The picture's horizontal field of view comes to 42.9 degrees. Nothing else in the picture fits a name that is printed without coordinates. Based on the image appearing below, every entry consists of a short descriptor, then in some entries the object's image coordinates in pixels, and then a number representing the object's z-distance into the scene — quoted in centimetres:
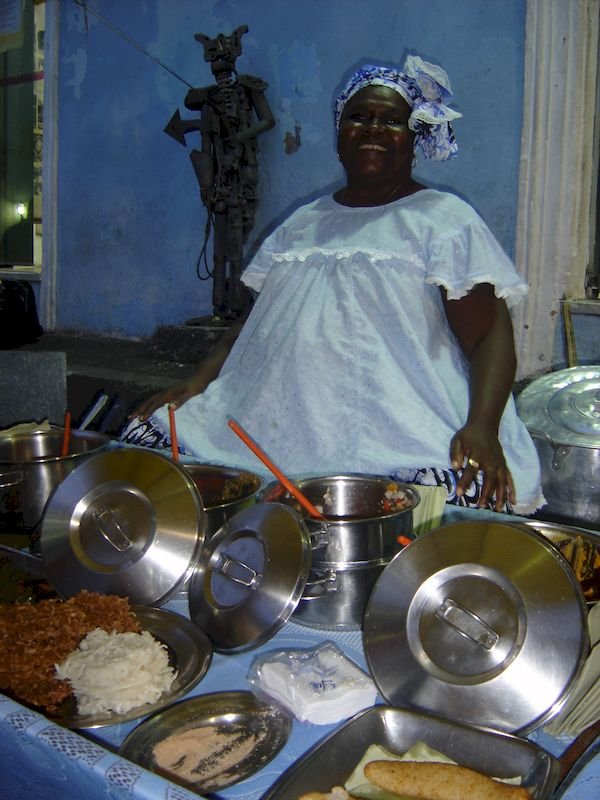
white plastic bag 115
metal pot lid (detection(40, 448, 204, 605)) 151
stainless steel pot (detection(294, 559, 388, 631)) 143
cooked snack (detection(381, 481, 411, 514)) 160
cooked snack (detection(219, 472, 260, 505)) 181
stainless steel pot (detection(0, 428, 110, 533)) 187
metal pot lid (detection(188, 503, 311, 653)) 130
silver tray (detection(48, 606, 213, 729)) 115
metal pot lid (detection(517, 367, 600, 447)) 244
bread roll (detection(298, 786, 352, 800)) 95
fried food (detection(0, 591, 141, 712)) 122
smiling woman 216
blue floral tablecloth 94
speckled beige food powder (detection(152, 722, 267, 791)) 106
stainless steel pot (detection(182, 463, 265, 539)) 162
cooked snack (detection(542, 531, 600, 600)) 142
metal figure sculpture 394
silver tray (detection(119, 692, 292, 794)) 106
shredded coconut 118
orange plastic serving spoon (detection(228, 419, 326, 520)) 151
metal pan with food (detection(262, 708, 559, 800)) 97
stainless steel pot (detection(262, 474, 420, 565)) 141
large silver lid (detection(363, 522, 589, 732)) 108
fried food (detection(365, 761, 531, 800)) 93
